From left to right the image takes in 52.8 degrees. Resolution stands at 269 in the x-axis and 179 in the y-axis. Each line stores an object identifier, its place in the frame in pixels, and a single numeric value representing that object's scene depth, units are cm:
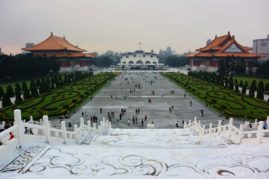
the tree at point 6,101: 3209
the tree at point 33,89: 3884
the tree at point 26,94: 3687
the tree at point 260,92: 3669
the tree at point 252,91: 3822
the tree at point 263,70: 6563
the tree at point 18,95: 3465
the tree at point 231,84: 4644
